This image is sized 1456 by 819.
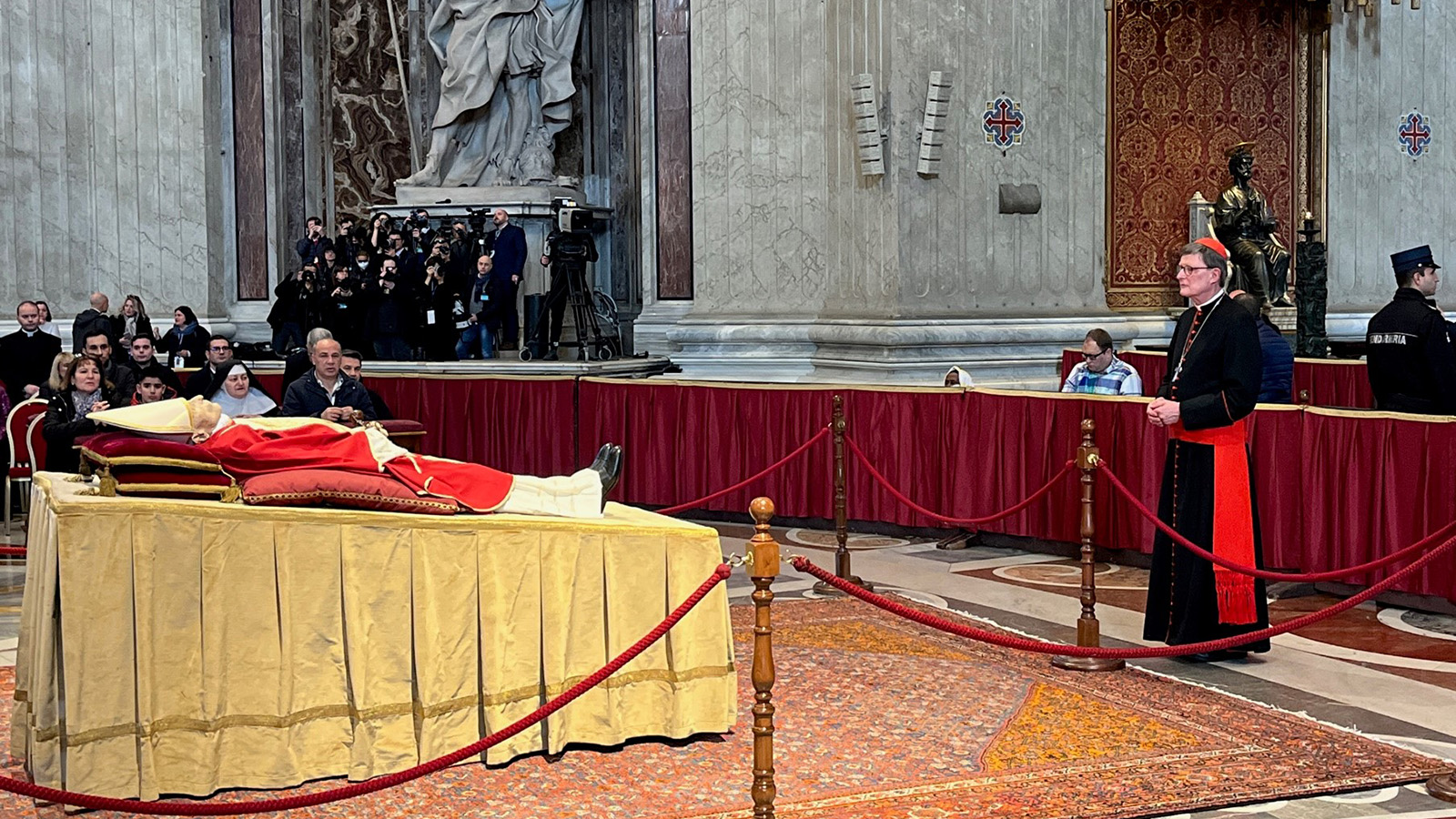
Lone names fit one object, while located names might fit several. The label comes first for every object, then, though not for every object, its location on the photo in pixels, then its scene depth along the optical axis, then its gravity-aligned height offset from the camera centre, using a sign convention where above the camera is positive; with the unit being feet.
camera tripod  52.37 -0.08
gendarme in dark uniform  32.22 -0.56
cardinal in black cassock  24.44 -2.19
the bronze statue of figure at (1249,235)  50.21 +2.32
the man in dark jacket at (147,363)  37.60 -0.83
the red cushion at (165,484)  19.35 -1.71
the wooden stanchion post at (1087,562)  24.45 -3.37
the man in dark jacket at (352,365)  33.30 -0.75
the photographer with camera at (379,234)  54.90 +2.74
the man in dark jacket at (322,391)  30.94 -1.17
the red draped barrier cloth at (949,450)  28.66 -2.58
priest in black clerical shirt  44.50 -0.74
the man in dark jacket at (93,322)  45.32 +0.11
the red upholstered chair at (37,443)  35.47 -2.34
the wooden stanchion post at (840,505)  30.95 -3.18
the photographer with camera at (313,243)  56.39 +2.55
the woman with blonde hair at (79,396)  34.24 -1.37
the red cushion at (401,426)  35.04 -2.02
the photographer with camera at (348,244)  55.98 +2.51
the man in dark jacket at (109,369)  36.91 -0.87
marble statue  57.21 +7.62
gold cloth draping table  18.54 -3.36
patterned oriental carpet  18.11 -4.81
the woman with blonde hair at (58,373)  35.50 -0.92
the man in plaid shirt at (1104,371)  34.71 -1.04
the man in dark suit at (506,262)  53.62 +1.81
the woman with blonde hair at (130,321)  49.73 +0.13
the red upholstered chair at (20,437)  35.55 -2.20
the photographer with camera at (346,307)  54.19 +0.53
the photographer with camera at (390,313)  53.26 +0.32
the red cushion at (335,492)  19.35 -1.81
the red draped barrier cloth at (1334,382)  41.73 -1.56
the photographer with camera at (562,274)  52.26 +1.42
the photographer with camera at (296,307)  55.11 +0.55
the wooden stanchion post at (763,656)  16.29 -3.11
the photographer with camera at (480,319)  53.31 +0.10
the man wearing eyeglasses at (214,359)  39.78 -0.74
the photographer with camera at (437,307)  53.52 +0.50
